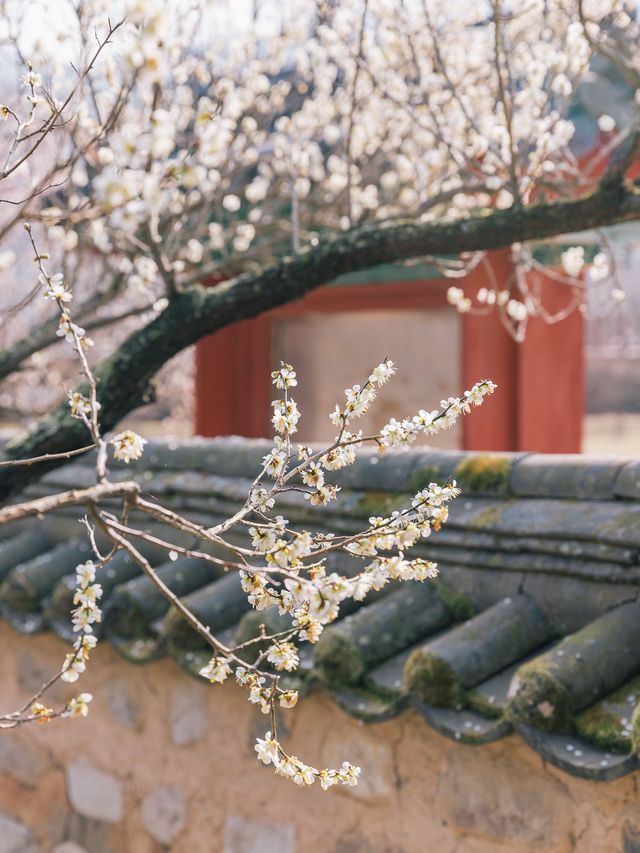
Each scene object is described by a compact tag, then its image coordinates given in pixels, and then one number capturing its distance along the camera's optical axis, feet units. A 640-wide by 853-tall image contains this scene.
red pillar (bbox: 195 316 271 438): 24.57
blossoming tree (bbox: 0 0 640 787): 5.28
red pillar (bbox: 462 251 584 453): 20.38
